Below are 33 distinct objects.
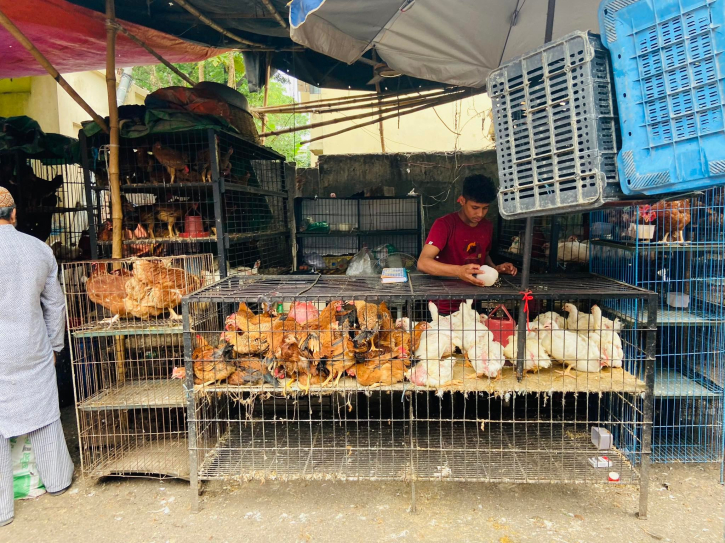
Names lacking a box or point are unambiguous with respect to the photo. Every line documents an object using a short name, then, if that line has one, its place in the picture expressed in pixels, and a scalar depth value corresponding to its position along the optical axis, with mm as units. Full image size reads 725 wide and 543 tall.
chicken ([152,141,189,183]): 4191
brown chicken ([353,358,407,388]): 2969
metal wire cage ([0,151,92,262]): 5090
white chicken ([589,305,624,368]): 2951
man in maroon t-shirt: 3838
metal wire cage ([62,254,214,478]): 3371
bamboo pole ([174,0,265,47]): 3771
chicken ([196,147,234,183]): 4270
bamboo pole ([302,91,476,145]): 5770
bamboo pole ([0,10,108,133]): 3316
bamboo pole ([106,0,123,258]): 3770
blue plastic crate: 1783
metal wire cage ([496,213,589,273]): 4430
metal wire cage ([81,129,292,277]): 4180
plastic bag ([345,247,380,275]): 5887
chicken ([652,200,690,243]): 3713
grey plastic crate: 2072
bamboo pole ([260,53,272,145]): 5094
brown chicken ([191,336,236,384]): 3066
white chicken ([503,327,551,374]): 2947
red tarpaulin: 3684
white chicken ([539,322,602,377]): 2955
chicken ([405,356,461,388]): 2863
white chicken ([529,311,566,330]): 3161
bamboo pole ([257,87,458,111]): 5609
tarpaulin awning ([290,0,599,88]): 2977
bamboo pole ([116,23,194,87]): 3836
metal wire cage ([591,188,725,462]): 3670
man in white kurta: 3080
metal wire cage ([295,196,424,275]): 6711
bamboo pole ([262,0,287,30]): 3556
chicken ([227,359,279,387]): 3041
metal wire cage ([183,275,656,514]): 2902
